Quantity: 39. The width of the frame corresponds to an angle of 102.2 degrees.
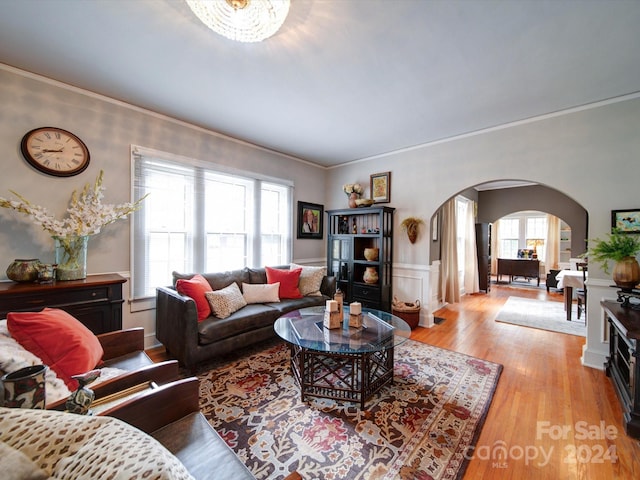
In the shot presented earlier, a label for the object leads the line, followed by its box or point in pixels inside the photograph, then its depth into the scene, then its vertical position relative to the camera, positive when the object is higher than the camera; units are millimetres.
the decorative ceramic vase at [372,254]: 4152 -225
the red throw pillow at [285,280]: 3582 -581
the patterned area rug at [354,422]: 1507 -1296
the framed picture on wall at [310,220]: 4707 +374
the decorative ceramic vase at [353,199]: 4398 +701
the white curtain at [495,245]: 9102 -146
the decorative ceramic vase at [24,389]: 812 -491
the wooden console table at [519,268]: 7340 -791
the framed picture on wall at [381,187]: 4297 +901
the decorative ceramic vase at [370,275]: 4070 -557
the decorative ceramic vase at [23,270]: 2111 -273
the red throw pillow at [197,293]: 2641 -565
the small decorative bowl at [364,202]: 4266 +631
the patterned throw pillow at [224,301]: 2723 -681
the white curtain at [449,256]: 4988 -319
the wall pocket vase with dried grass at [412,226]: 3939 +220
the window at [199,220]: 3002 +261
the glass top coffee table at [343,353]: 1974 -930
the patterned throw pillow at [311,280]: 3766 -597
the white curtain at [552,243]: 8094 -53
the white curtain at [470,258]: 6445 -450
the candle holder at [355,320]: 2295 -716
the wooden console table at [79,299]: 1927 -495
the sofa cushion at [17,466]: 499 -453
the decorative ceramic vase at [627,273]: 2201 -265
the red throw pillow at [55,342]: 1283 -541
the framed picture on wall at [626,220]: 2496 +212
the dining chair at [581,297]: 3961 -862
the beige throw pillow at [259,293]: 3250 -685
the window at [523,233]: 8531 +272
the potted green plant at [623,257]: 2203 -132
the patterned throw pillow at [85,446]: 513 -454
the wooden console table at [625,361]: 1748 -951
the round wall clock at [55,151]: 2334 +818
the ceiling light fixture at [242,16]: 1465 +1320
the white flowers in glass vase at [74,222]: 2199 +140
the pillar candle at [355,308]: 2314 -618
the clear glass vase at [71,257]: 2291 -174
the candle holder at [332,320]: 2273 -713
